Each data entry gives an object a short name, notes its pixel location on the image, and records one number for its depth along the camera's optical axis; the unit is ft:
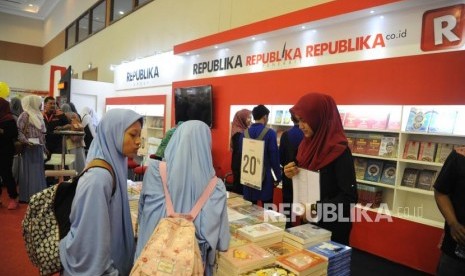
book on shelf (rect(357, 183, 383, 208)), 12.62
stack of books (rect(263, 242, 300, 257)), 5.40
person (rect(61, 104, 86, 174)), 18.54
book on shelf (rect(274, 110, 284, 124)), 16.14
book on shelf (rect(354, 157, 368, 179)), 13.12
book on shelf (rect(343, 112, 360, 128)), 13.19
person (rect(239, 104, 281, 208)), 11.56
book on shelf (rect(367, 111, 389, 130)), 12.37
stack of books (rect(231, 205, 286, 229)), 6.38
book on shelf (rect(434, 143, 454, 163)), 11.00
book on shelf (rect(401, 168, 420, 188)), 11.74
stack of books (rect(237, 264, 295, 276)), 4.71
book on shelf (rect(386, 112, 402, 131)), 11.92
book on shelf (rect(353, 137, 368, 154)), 12.98
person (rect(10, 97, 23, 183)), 19.75
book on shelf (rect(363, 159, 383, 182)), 12.62
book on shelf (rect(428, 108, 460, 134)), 10.70
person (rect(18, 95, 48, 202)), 15.52
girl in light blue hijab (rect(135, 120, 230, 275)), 4.82
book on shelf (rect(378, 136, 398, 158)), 12.15
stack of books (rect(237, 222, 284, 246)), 5.48
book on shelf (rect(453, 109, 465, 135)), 10.48
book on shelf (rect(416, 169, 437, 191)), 11.37
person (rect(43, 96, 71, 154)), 18.81
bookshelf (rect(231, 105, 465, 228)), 10.91
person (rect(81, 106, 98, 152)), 22.66
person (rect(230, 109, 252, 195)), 13.48
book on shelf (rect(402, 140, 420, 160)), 11.56
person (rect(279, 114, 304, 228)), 11.18
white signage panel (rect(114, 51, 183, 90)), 24.29
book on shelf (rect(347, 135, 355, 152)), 13.37
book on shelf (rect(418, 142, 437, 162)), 11.25
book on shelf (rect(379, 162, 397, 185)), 12.22
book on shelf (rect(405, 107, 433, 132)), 11.19
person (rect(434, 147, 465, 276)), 6.68
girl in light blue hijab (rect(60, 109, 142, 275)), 4.15
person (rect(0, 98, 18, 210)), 14.79
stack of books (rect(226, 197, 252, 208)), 7.37
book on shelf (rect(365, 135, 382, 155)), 12.59
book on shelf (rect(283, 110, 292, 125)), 15.76
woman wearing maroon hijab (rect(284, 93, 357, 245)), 6.11
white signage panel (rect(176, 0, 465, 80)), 10.62
